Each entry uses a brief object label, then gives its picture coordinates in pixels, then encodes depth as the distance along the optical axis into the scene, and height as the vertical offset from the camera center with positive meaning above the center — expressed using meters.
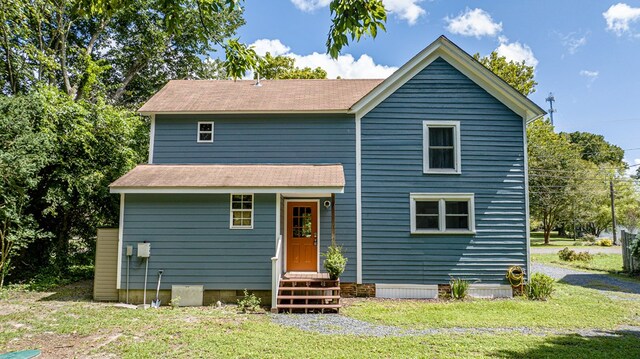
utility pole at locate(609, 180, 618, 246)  30.08 -0.48
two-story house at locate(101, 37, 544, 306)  9.70 +0.90
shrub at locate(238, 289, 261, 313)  8.88 -2.46
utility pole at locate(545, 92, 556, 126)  68.01 +22.17
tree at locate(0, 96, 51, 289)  10.16 +1.08
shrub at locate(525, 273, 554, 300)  9.99 -2.17
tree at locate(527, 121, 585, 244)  29.58 +3.09
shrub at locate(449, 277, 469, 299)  10.03 -2.24
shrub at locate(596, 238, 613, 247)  28.70 -2.43
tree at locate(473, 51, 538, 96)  24.27 +9.81
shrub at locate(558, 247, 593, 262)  18.45 -2.32
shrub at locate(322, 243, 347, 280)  9.31 -1.43
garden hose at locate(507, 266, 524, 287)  10.17 -1.86
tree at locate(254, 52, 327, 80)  24.78 +10.04
